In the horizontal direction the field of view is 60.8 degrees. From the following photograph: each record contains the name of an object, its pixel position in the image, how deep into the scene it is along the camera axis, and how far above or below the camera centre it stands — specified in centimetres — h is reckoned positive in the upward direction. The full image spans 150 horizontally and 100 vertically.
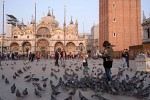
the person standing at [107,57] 420 -20
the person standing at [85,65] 638 -71
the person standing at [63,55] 1190 -35
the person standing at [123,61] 903 -71
